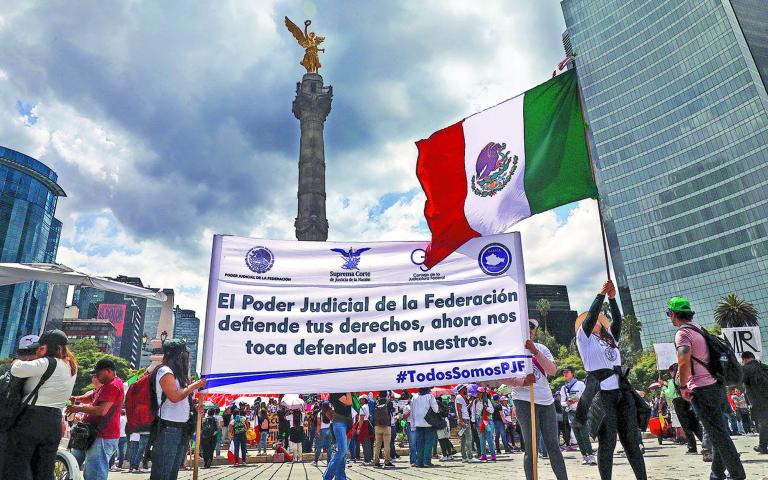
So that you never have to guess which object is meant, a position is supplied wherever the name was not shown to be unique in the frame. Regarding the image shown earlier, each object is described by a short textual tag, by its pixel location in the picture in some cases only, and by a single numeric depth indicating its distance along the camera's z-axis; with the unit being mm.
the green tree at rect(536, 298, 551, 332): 104275
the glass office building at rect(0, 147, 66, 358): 87750
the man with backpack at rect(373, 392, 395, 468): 11914
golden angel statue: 45781
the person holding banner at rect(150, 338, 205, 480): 4586
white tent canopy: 9023
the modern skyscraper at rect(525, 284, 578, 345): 117625
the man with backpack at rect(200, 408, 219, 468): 14545
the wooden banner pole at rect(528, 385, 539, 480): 4668
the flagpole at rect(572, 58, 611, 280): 4719
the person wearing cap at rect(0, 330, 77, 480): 4289
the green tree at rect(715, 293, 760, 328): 54344
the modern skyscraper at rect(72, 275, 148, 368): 154000
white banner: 4910
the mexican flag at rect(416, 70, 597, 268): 5707
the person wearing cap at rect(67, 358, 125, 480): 5578
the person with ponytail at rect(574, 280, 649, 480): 4660
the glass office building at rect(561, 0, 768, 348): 78688
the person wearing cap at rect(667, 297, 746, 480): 4371
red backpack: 4719
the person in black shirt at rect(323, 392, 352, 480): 5875
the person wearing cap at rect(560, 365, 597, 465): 9625
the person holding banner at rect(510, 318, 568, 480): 5027
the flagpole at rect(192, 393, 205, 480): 4255
